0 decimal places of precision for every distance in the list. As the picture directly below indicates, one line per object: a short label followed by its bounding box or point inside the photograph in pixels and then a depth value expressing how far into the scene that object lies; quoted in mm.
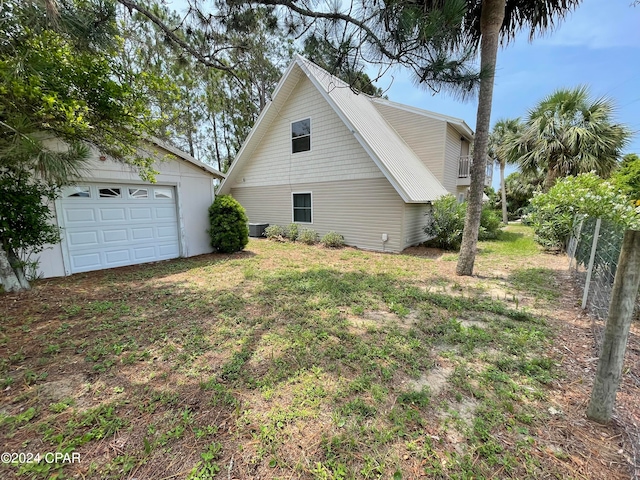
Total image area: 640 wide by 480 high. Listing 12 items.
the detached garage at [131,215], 6202
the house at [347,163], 9094
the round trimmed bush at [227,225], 8531
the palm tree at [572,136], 9750
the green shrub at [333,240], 10180
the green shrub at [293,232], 11602
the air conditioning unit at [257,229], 12945
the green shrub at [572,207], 5757
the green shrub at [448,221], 9211
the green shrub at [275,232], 12125
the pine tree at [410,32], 3252
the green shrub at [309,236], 10820
